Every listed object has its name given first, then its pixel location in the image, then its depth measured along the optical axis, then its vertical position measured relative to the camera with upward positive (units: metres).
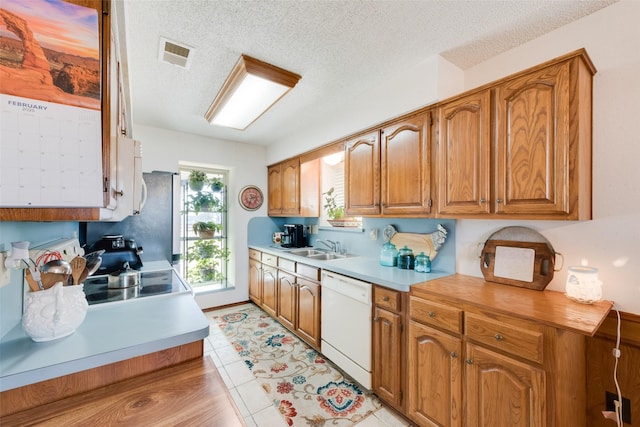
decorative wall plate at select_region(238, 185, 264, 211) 3.90 +0.26
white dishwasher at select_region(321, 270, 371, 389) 1.94 -0.90
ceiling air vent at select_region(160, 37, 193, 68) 1.65 +1.08
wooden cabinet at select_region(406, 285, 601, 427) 1.14 -0.77
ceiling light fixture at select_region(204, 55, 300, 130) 1.84 +1.00
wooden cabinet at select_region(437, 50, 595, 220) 1.28 +0.39
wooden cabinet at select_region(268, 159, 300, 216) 3.44 +0.37
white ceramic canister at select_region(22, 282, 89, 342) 0.92 -0.36
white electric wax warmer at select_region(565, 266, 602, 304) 1.31 -0.37
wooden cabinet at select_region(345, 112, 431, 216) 1.89 +0.37
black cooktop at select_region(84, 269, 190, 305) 1.49 -0.48
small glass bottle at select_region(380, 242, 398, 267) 2.26 -0.36
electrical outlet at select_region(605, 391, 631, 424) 1.30 -0.97
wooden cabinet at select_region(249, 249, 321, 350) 2.52 -0.91
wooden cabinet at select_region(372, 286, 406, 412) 1.73 -0.92
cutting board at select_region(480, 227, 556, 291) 1.56 -0.29
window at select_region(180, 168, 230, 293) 3.68 -0.21
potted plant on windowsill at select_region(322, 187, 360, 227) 2.97 +0.02
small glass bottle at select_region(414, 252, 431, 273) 2.03 -0.39
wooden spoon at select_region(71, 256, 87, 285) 1.01 -0.21
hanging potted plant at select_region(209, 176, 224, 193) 3.82 +0.45
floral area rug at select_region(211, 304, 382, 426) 1.78 -1.37
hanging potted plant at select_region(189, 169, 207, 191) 3.60 +0.49
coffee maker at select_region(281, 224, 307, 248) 3.57 -0.31
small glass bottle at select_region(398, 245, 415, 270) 2.15 -0.37
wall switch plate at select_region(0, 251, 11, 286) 0.86 -0.20
